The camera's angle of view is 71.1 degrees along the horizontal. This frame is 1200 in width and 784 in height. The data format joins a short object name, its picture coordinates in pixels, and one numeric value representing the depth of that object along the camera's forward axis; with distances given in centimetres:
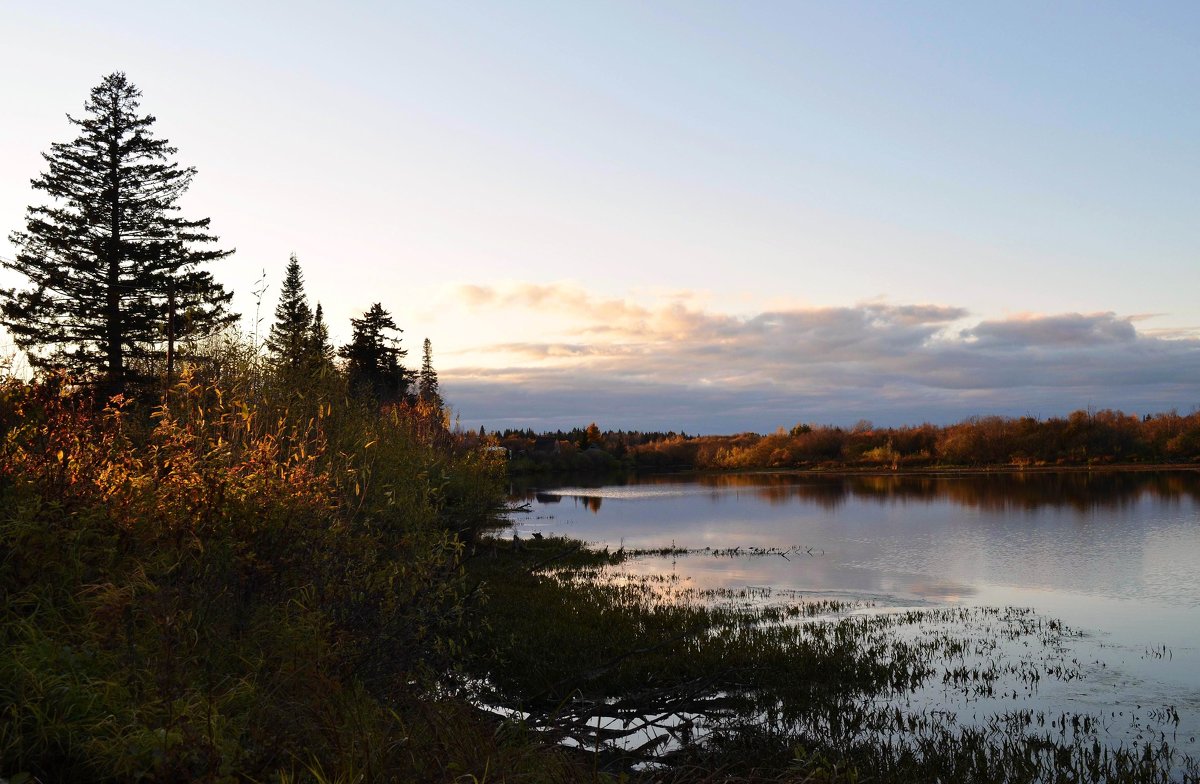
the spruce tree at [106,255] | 4919
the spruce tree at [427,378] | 9550
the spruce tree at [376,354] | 7425
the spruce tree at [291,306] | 7394
